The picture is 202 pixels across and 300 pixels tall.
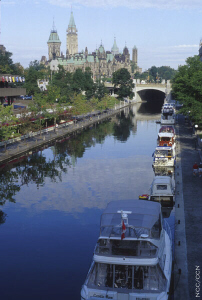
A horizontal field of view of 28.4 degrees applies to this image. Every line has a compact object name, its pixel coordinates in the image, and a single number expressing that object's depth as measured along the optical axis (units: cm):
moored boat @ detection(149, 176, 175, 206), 3507
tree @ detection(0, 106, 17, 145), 5752
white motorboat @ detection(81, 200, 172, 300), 1847
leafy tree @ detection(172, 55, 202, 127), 6525
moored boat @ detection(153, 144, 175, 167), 4934
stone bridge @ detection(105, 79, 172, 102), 18850
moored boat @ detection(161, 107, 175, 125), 9457
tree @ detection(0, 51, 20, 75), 13564
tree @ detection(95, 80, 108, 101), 14600
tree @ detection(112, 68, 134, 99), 17512
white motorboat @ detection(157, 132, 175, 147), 5938
